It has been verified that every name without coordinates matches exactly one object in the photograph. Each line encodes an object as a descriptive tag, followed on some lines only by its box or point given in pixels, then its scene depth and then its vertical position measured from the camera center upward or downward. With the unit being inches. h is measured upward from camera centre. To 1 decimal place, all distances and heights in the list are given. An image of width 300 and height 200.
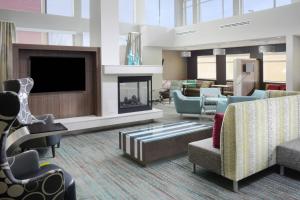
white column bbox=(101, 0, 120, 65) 249.5 +55.6
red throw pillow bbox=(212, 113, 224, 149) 122.3 -18.8
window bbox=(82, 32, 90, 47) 387.9 +76.3
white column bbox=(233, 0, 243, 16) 421.7 +130.8
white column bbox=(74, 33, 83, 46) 385.4 +75.4
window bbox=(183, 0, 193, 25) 503.8 +150.4
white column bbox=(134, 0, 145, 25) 438.0 +128.6
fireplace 264.7 -3.6
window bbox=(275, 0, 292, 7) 365.1 +120.3
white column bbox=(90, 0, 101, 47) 250.5 +65.2
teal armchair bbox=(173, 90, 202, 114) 292.7 -16.5
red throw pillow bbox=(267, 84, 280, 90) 385.4 +2.0
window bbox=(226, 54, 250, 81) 466.2 +42.7
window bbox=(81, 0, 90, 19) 372.8 +116.1
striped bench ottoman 149.4 -30.6
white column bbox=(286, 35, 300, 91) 310.9 +31.0
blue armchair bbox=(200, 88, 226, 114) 304.9 -14.0
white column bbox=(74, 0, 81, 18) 364.5 +114.1
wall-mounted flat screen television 221.1 +14.9
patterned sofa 113.1 -23.1
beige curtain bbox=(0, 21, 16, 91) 280.7 +50.6
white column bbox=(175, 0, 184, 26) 513.7 +150.2
